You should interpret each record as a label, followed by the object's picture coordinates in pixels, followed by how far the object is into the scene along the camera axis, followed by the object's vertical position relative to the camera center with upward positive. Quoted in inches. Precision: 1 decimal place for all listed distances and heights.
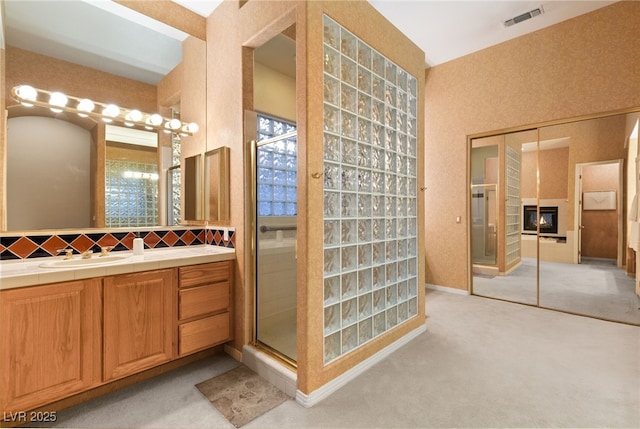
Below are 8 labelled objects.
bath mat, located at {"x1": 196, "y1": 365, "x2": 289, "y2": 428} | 67.8 -46.0
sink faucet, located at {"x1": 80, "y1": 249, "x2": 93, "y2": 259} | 80.4 -11.0
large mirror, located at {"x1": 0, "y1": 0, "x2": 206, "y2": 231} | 77.7 +29.7
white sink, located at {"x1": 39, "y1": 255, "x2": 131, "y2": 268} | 70.1 -12.1
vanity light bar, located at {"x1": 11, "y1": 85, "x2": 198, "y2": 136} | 78.1 +31.7
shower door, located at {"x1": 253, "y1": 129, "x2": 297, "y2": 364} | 94.3 -10.4
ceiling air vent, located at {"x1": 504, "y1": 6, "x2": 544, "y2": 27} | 121.8 +83.3
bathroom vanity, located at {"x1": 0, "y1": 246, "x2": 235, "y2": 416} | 59.1 -25.2
